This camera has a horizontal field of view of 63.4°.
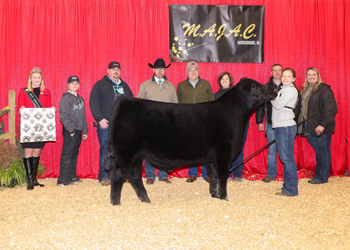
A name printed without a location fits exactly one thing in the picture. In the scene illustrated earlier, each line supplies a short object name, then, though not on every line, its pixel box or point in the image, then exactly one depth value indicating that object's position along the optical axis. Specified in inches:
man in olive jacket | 193.2
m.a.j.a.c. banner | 213.9
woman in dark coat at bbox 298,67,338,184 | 190.4
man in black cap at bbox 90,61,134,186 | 189.6
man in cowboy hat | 190.2
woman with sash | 179.5
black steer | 130.5
